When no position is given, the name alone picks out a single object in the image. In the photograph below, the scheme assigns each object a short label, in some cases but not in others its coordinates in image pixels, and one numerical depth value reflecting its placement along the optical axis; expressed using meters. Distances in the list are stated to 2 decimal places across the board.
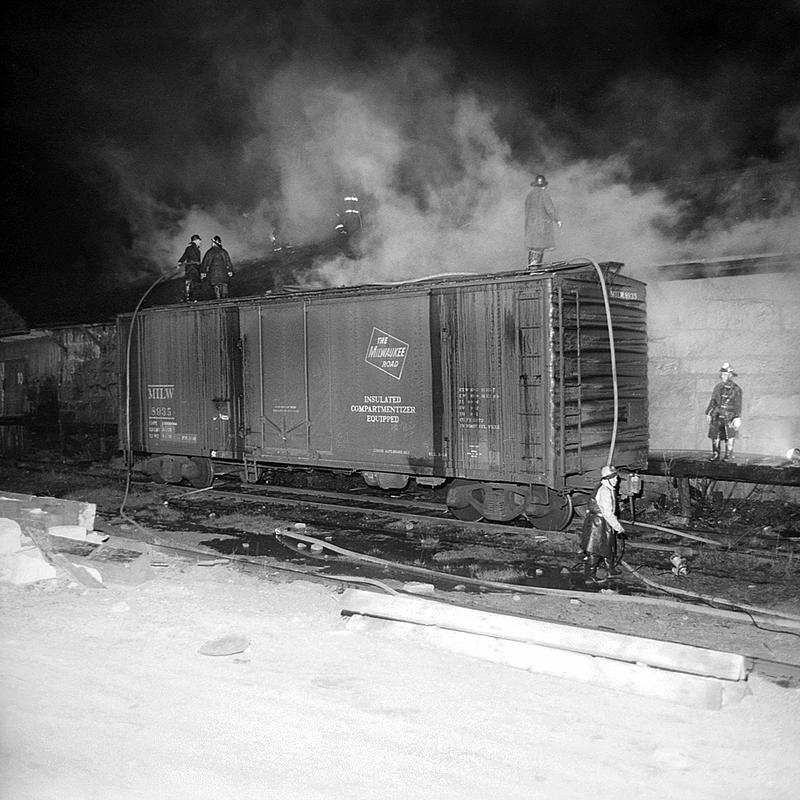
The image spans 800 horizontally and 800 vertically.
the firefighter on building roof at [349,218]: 20.62
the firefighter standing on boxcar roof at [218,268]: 14.80
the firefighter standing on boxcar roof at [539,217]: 11.86
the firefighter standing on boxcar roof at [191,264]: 15.22
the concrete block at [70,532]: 8.97
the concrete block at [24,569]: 7.44
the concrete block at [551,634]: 4.96
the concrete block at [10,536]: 7.87
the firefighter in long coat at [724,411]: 11.34
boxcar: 9.27
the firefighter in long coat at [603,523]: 7.64
